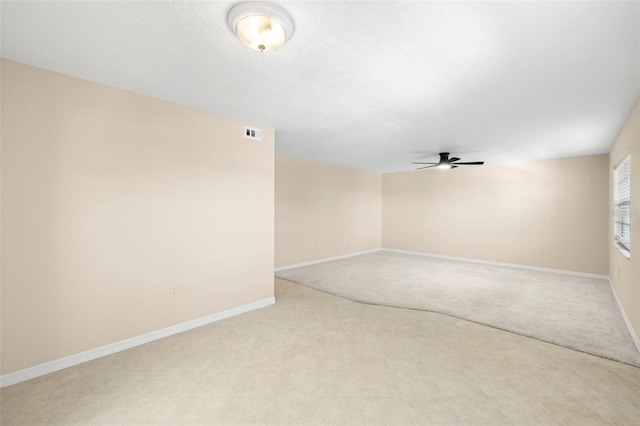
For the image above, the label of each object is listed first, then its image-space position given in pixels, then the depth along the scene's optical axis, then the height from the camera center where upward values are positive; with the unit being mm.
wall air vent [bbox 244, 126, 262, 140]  3635 +1075
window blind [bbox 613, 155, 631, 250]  3668 +144
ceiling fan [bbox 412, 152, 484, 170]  5336 +1002
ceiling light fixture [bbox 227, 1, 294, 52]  1509 +1136
